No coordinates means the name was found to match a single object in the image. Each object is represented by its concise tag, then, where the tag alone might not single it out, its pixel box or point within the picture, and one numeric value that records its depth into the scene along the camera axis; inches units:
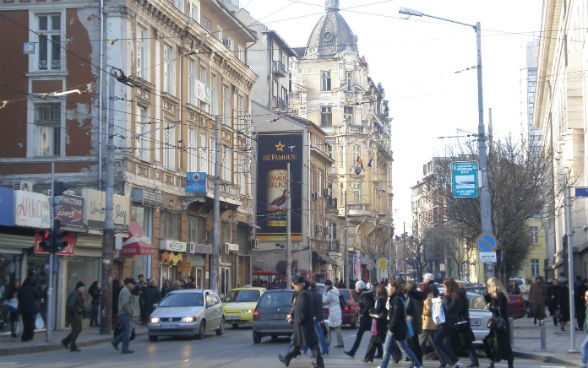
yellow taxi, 1318.9
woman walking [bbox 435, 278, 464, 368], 666.2
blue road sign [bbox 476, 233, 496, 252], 1002.1
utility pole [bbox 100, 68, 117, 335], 1115.3
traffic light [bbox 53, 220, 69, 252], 962.1
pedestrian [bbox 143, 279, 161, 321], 1266.0
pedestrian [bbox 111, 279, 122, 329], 1200.2
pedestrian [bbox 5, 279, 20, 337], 1016.2
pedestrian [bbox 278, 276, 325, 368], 638.5
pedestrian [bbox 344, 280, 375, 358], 832.8
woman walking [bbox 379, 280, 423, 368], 608.7
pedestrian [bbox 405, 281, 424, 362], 662.5
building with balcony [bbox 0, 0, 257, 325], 1259.2
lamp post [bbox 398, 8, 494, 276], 1104.8
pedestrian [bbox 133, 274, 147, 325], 1288.1
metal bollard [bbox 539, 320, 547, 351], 823.1
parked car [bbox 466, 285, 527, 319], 1348.4
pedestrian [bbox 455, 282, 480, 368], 683.4
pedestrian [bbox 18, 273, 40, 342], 962.7
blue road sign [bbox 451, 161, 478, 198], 1130.7
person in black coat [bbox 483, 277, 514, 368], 653.3
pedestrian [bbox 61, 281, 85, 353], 874.8
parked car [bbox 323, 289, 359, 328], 1277.1
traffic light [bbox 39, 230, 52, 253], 956.6
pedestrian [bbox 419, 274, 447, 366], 681.0
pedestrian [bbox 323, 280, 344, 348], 880.9
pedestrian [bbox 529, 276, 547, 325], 1251.7
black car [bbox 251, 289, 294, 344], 971.9
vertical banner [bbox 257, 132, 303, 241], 2532.0
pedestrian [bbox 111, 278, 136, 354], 848.2
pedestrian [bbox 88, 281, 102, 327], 1234.6
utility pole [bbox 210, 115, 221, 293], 1565.0
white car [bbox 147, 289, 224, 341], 1030.4
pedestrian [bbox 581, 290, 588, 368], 624.4
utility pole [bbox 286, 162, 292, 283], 2040.1
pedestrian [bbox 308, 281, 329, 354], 721.6
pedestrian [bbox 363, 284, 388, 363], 716.7
